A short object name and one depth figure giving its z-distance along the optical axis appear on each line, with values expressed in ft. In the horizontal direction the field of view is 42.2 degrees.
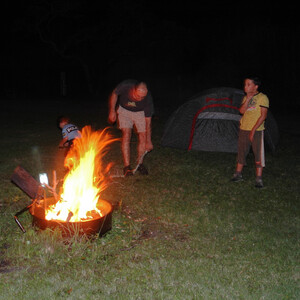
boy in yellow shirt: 20.99
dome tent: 30.76
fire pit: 13.67
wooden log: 14.82
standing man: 22.45
